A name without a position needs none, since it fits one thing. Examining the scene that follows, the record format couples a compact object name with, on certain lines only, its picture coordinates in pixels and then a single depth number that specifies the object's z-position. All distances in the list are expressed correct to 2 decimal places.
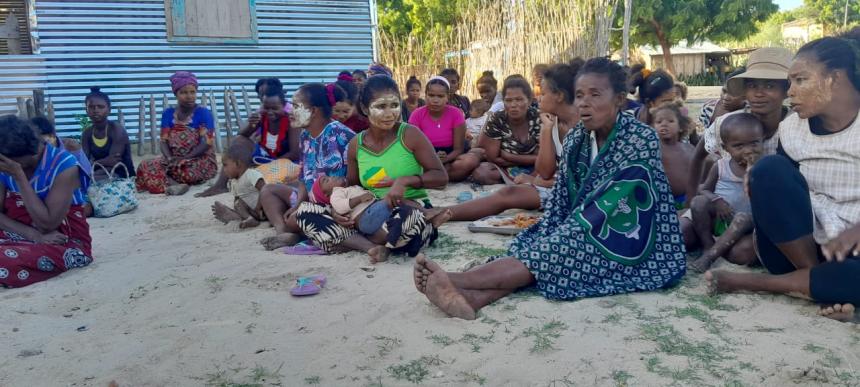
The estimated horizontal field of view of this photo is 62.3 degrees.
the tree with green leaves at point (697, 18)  27.06
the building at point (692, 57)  32.91
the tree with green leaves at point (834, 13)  35.19
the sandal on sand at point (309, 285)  3.83
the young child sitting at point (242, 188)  5.94
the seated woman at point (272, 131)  6.68
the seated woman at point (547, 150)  5.16
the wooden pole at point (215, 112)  11.13
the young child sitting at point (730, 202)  3.76
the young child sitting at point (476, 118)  8.69
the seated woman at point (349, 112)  6.56
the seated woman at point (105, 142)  7.96
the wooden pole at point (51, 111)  10.24
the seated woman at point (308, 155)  4.95
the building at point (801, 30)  36.09
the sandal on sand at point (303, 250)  4.83
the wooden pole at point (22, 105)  9.76
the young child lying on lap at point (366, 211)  4.46
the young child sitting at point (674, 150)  5.07
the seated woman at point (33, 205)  4.35
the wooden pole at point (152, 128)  10.95
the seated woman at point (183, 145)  8.10
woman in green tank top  4.43
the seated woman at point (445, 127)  7.31
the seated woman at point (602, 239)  3.37
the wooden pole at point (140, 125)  10.93
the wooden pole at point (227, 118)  11.34
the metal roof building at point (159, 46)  10.66
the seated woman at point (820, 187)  3.03
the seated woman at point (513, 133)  6.57
